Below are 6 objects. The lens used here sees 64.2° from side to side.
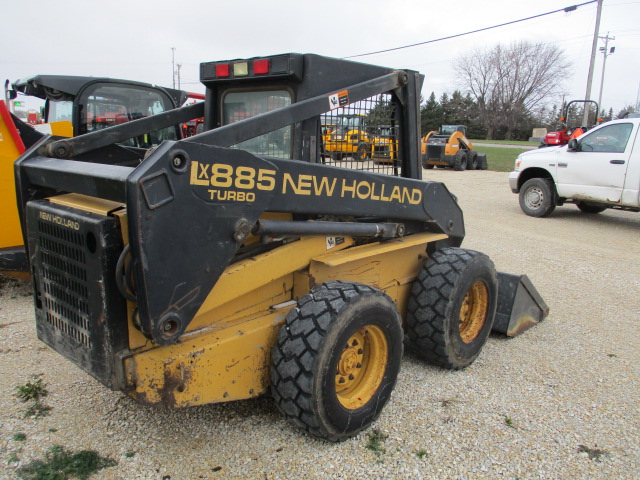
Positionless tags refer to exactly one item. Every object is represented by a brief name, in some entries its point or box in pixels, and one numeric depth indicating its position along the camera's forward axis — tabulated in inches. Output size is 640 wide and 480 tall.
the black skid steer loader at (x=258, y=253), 84.7
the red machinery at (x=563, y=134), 536.5
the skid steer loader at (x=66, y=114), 183.6
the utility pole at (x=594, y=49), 938.7
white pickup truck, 324.8
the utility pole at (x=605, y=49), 1633.9
